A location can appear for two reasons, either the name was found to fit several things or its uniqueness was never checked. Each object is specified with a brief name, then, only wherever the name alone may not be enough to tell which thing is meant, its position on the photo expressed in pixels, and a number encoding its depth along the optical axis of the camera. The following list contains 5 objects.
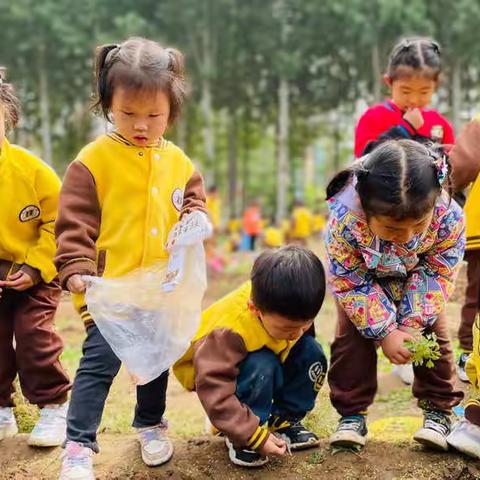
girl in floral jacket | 2.51
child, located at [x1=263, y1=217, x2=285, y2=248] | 14.38
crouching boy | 2.57
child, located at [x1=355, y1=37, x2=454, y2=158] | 3.70
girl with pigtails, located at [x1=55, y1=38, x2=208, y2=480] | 2.60
